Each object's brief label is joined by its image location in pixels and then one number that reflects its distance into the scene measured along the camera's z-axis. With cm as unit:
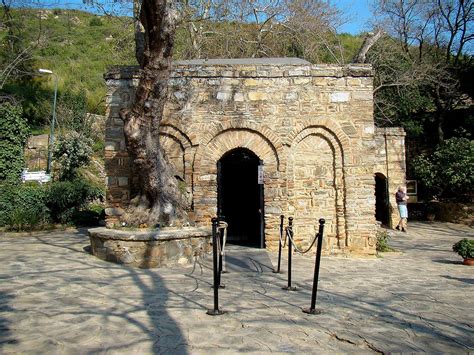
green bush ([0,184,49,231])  1291
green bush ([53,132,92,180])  1664
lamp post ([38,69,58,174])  1877
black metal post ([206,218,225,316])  452
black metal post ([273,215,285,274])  714
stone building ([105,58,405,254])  930
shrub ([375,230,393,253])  1028
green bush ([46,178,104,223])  1431
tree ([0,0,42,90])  1819
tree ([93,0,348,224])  708
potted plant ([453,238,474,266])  871
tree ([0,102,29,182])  1766
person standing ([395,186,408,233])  1509
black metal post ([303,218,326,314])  465
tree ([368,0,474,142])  2038
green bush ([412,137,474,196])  1700
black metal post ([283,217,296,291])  588
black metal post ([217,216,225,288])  597
